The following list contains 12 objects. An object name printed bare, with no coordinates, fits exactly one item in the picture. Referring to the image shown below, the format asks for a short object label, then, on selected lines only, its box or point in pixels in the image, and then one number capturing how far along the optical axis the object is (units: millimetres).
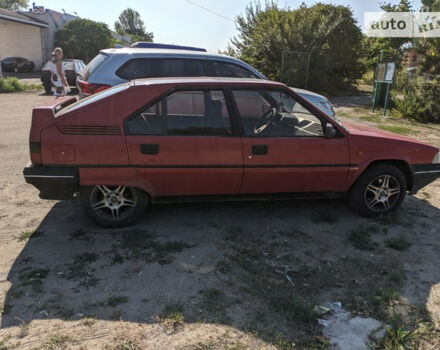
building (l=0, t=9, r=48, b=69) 36469
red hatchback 3963
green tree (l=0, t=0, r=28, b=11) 67500
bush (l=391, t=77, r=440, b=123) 11992
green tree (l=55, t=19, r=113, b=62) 37875
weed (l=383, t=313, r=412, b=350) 2725
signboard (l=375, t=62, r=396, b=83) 12262
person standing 10203
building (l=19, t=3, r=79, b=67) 38125
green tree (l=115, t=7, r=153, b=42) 96875
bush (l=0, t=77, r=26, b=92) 18516
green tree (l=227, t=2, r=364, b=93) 17406
